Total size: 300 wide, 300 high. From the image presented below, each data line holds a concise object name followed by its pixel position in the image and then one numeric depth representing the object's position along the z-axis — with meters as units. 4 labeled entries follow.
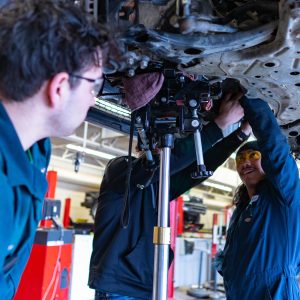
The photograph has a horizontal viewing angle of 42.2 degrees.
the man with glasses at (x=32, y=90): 0.89
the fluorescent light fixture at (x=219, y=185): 10.79
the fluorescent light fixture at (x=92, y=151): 7.58
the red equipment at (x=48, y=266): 3.38
